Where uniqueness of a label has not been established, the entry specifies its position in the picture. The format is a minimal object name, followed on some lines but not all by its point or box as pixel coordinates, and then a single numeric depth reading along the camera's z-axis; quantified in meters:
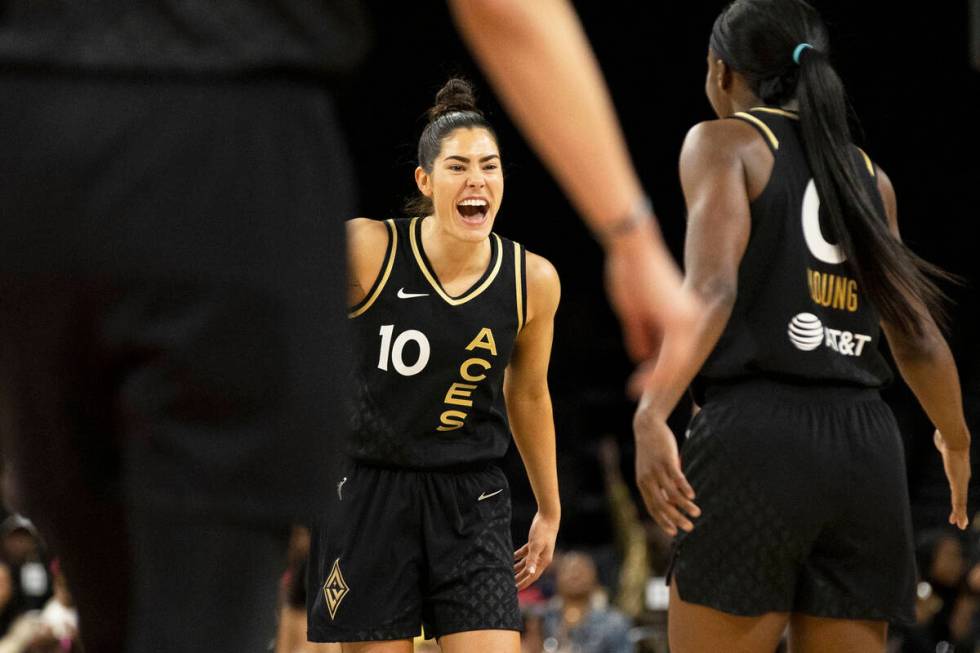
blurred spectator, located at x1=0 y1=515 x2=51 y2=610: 19.53
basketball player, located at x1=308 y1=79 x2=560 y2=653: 8.31
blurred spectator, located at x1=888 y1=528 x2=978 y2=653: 17.14
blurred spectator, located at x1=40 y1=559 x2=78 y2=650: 16.70
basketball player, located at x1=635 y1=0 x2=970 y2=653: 6.95
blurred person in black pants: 2.83
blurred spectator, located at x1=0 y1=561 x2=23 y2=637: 19.08
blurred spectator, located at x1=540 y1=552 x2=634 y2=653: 18.58
